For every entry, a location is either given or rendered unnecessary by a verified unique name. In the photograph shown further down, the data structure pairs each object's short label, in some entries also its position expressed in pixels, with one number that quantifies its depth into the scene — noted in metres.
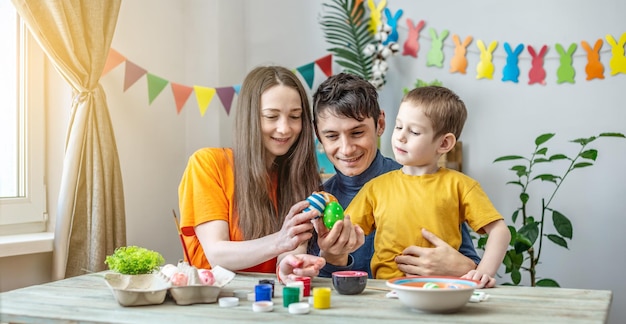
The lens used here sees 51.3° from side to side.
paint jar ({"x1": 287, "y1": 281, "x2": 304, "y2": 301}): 1.42
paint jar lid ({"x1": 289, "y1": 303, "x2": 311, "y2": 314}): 1.30
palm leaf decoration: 3.59
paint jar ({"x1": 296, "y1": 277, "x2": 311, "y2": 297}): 1.50
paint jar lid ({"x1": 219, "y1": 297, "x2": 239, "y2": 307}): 1.38
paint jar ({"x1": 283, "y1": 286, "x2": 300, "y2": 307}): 1.36
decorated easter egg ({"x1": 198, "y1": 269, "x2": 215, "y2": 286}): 1.43
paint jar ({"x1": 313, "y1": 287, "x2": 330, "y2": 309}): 1.34
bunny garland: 3.32
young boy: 1.76
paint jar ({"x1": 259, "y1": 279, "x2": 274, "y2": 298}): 1.52
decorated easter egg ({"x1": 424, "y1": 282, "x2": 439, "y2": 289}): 1.31
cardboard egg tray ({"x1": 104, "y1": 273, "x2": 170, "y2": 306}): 1.38
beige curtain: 2.65
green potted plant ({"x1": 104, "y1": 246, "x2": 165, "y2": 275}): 1.51
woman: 1.94
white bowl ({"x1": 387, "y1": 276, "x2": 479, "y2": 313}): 1.25
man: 2.04
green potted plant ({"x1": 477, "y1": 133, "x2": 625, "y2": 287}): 3.08
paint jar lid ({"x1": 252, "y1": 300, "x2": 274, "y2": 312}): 1.33
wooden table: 1.25
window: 2.69
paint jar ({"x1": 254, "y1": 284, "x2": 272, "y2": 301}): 1.39
